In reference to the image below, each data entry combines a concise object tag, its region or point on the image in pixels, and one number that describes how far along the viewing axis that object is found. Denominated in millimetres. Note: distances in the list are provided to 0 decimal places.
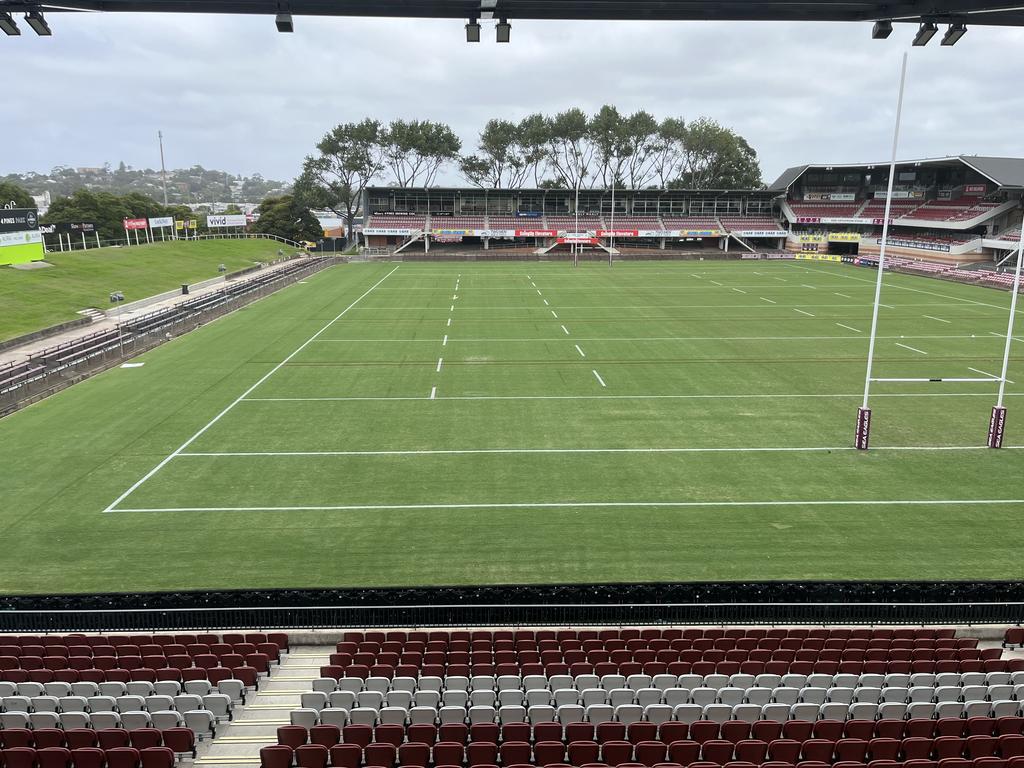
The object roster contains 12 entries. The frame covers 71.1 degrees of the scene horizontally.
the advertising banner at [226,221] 103375
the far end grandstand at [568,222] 104250
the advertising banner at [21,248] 53938
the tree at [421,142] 116562
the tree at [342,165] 113125
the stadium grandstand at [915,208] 81562
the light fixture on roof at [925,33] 11047
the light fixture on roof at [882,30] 11164
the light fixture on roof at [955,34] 11023
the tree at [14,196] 86875
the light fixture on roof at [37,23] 10316
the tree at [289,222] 113000
